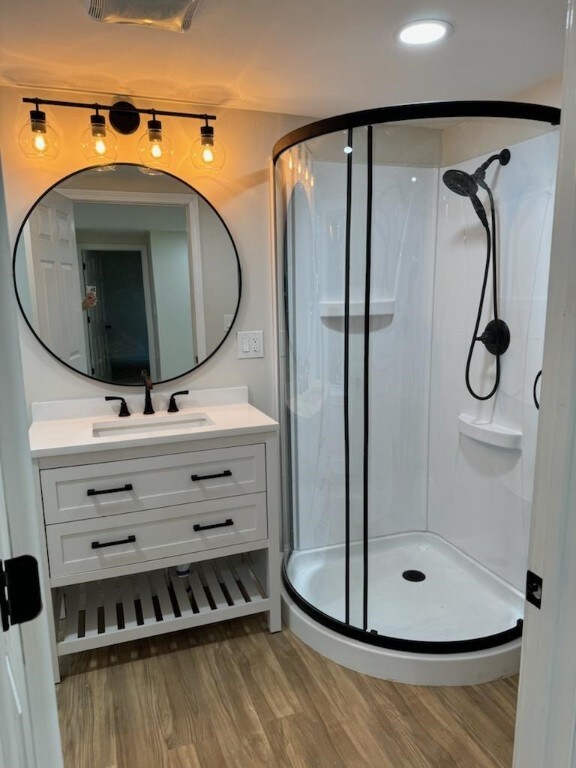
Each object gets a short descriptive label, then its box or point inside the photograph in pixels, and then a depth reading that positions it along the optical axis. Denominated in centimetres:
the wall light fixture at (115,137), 210
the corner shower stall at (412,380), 209
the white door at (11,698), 71
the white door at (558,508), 75
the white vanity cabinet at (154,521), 194
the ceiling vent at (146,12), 144
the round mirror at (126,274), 223
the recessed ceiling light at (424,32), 164
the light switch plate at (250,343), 256
